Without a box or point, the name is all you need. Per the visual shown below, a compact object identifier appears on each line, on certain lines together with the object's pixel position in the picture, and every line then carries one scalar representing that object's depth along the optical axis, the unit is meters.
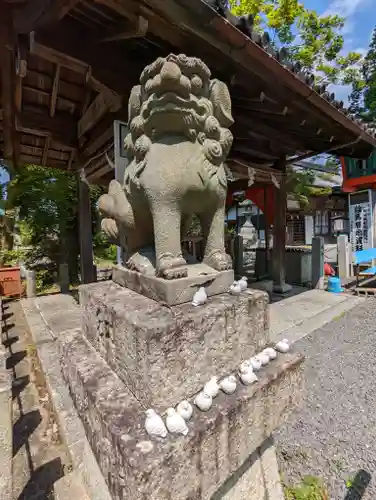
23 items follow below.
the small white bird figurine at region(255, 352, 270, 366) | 1.39
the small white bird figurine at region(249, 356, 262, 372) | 1.34
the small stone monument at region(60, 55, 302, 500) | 1.00
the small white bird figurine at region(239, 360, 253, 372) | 1.28
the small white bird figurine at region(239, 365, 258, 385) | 1.25
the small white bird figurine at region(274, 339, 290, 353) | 1.54
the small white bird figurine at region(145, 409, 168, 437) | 0.95
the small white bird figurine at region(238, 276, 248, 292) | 1.47
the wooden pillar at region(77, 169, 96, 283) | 5.02
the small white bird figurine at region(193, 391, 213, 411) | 1.08
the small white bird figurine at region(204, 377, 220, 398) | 1.12
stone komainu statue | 1.22
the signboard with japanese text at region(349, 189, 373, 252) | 8.78
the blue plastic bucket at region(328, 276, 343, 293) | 5.81
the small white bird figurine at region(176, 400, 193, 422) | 1.03
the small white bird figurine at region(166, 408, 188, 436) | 0.97
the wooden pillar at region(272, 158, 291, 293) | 5.56
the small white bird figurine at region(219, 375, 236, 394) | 1.18
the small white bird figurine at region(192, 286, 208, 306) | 1.23
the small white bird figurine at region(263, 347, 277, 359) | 1.43
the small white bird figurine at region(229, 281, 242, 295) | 1.41
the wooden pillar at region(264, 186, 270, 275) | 6.00
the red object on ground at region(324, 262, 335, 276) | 7.32
